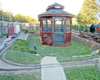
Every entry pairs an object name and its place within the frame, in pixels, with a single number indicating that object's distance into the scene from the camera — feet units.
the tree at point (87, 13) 88.83
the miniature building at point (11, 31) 45.36
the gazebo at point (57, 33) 35.30
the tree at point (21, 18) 112.76
